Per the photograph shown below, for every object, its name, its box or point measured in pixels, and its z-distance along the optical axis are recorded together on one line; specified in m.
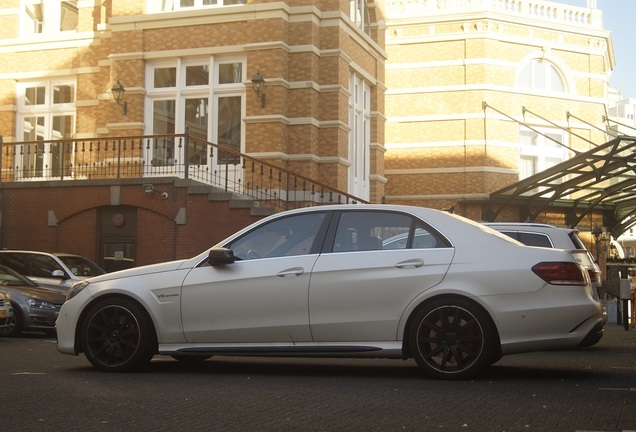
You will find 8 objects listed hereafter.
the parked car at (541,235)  12.53
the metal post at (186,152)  20.84
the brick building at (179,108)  21.70
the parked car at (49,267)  18.19
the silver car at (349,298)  8.55
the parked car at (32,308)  16.09
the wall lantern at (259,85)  23.16
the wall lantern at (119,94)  24.45
